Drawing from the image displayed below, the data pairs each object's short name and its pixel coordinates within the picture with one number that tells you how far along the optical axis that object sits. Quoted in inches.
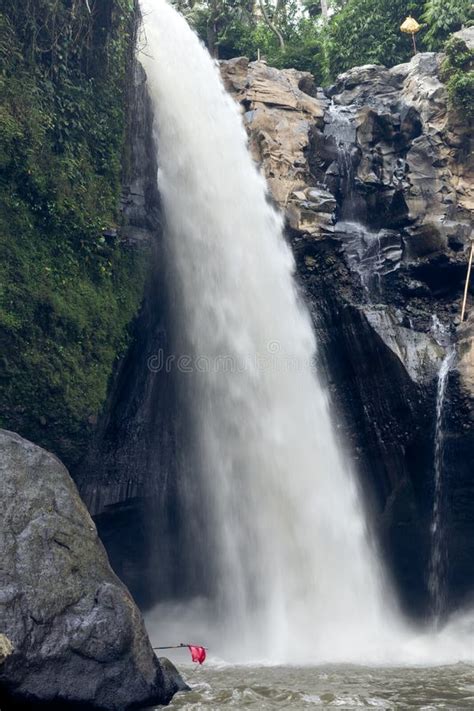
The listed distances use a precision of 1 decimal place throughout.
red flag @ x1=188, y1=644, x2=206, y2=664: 411.5
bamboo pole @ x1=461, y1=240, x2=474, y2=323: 634.8
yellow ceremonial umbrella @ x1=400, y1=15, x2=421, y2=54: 984.9
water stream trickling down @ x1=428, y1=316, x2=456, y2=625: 572.7
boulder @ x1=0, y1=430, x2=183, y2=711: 296.5
